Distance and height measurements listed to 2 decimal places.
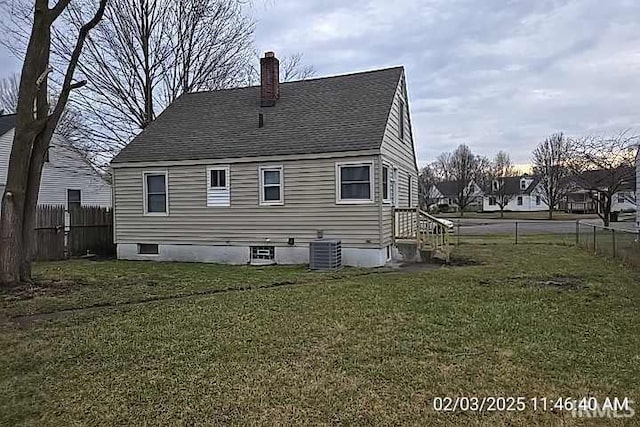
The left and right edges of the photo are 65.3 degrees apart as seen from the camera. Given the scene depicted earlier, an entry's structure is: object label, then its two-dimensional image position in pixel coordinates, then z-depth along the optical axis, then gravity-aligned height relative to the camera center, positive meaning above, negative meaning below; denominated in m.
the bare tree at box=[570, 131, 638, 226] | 27.08 +2.75
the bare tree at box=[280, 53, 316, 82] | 29.12 +8.55
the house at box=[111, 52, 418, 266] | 13.37 +1.15
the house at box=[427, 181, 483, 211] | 71.31 +2.54
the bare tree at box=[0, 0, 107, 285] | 10.23 +1.14
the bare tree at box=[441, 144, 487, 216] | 60.62 +5.45
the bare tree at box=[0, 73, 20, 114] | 40.19 +9.92
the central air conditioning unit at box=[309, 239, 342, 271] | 12.80 -1.07
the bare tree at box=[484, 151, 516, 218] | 64.53 +5.04
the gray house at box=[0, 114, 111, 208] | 22.83 +1.96
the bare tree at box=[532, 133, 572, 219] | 51.06 +5.04
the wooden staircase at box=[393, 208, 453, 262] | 13.80 -0.69
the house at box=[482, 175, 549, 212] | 69.12 +2.40
